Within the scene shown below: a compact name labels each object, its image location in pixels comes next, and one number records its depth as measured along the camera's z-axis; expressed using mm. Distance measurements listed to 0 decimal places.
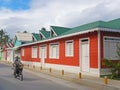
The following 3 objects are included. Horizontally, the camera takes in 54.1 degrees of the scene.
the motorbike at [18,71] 8401
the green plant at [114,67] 8461
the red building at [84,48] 9162
